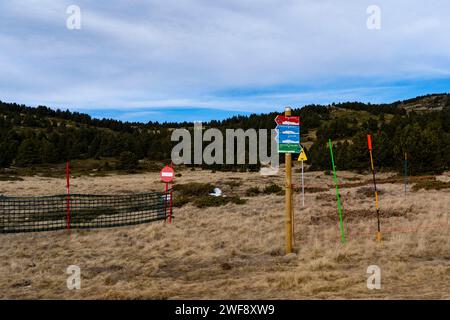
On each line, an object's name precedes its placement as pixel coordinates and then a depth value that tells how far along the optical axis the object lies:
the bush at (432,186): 25.58
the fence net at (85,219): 15.38
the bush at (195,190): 27.80
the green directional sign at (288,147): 9.91
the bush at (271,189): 28.35
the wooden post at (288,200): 10.02
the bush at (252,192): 27.17
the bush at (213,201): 21.14
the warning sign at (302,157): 20.29
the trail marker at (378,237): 11.38
